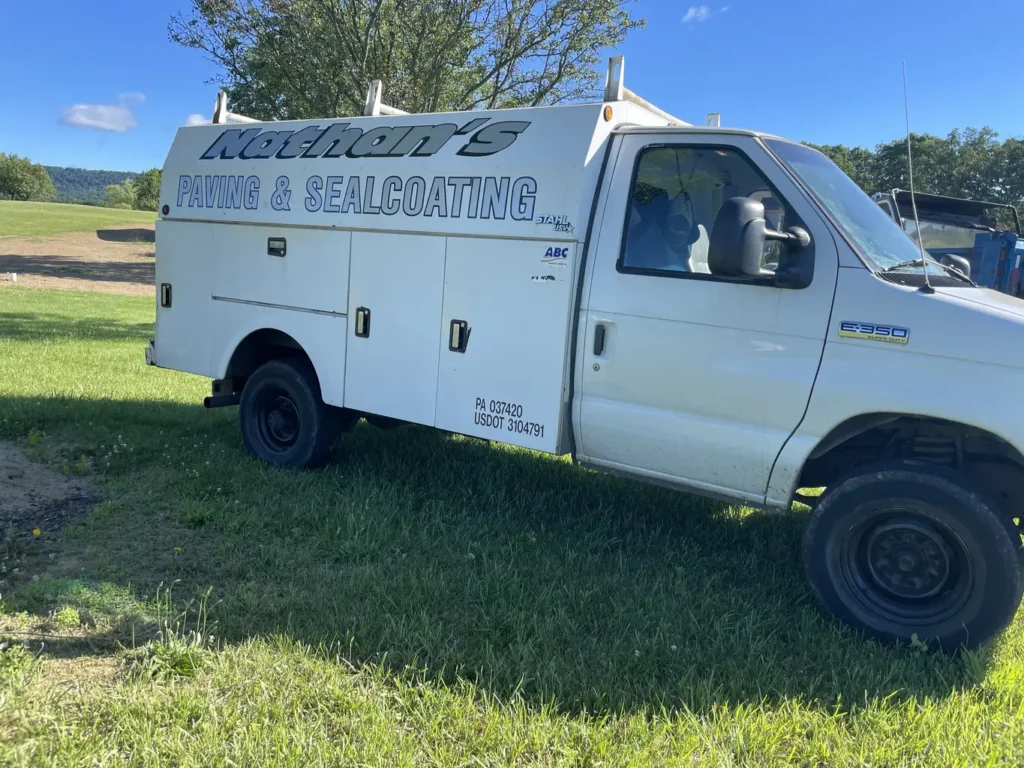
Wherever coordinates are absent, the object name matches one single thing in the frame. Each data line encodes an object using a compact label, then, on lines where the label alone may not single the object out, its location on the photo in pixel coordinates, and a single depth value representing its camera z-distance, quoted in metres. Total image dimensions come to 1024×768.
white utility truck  3.62
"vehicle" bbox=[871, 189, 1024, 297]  12.70
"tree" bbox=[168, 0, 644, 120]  16.02
